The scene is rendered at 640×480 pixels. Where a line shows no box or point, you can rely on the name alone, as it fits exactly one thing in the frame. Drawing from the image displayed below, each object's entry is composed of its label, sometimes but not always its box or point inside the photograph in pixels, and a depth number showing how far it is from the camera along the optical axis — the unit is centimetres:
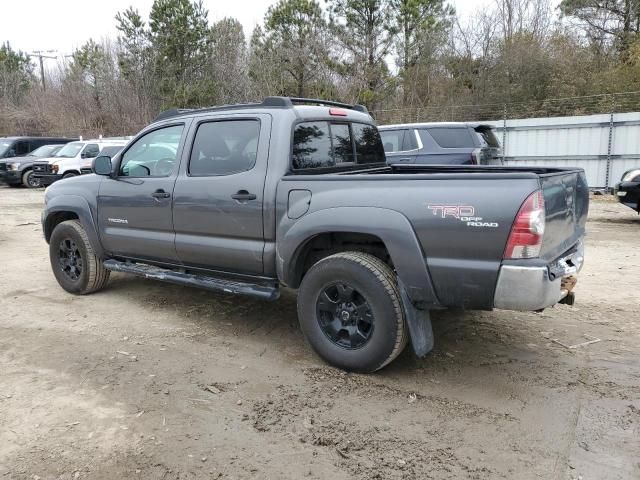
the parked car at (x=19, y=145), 2134
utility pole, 4350
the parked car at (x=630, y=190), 1057
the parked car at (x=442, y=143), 1064
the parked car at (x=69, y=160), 1806
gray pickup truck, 335
